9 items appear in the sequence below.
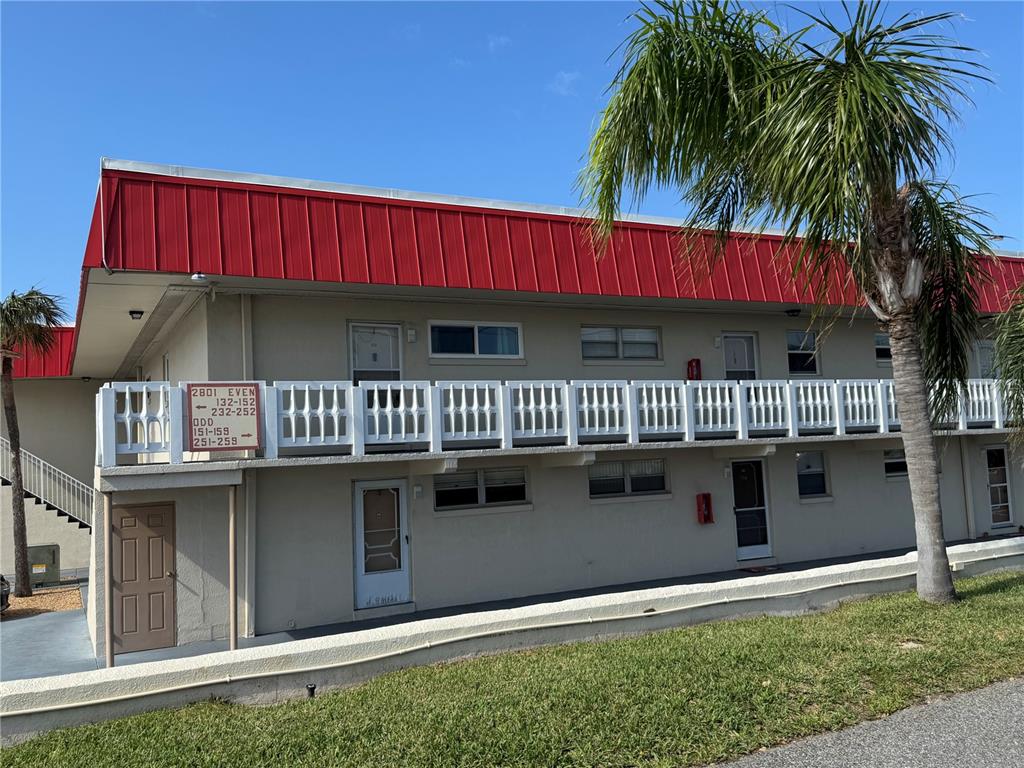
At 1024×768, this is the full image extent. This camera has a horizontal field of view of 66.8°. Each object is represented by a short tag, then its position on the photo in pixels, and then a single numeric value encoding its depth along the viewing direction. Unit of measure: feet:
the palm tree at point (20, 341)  53.72
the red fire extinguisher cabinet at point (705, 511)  48.32
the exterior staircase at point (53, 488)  59.11
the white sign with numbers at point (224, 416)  32.30
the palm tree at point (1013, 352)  39.17
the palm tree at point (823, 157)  26.68
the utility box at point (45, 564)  55.98
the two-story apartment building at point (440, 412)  35.04
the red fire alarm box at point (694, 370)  49.57
